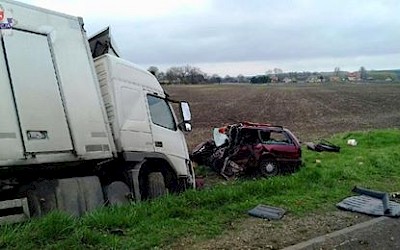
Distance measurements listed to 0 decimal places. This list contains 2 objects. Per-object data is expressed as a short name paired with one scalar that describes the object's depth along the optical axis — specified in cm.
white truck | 739
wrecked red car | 1398
